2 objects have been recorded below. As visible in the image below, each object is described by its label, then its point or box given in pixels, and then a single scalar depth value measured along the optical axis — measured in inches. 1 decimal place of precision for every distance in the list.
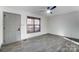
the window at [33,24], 174.2
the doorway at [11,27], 117.3
